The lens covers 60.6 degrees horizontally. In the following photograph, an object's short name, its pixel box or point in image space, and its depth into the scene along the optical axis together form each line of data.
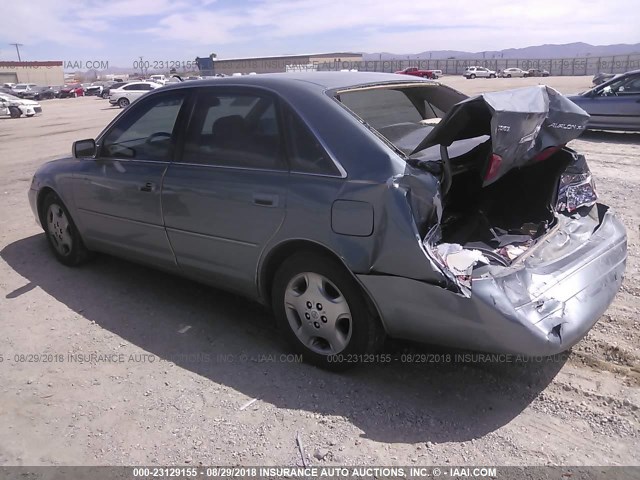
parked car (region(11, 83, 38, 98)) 56.47
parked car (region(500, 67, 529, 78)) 74.00
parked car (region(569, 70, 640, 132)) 11.55
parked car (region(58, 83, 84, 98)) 60.59
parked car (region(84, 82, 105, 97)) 61.37
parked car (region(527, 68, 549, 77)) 73.83
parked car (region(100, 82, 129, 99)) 53.53
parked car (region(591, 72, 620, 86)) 32.81
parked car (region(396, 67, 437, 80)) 50.94
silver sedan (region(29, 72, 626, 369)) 2.82
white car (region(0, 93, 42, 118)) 29.72
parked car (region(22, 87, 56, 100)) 56.03
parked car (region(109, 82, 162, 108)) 37.12
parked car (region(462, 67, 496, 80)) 72.50
